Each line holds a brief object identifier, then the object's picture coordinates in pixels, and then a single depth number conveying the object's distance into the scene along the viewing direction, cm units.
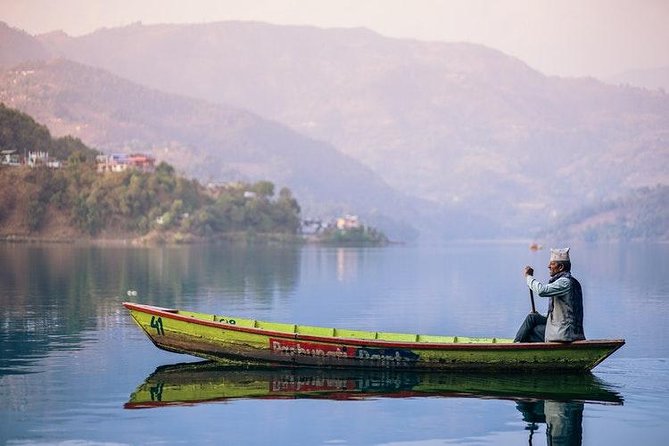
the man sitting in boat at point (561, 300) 2897
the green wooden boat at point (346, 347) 2959
